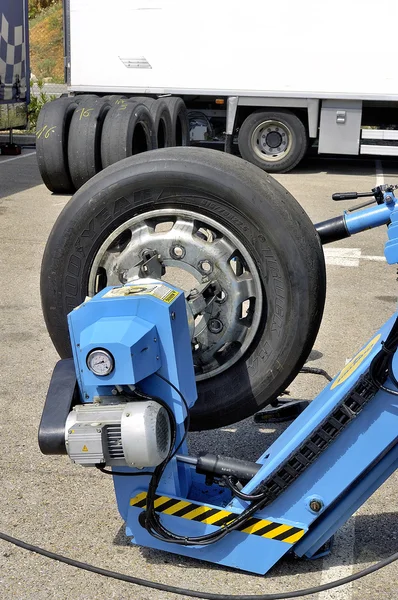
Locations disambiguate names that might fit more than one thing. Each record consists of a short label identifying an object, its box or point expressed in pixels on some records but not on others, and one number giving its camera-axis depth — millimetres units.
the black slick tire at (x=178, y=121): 13312
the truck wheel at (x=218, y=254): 3176
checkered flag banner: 14273
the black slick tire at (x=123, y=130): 10547
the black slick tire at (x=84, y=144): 10617
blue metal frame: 2580
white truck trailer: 13203
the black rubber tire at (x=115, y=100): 11578
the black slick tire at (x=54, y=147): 10766
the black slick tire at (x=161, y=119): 12336
